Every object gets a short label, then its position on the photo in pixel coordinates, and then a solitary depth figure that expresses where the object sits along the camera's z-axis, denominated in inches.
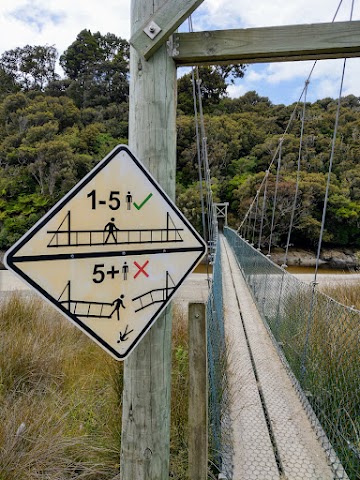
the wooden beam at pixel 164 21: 36.2
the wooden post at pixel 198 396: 38.6
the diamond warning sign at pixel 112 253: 30.6
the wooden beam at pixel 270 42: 38.6
